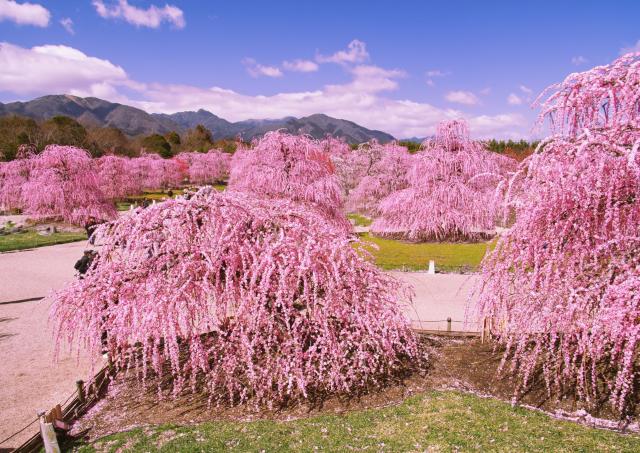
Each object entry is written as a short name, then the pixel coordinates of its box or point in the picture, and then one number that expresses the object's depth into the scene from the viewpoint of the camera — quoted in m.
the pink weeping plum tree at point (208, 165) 60.22
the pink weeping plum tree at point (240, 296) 6.93
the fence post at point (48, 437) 6.05
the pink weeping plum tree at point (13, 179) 31.52
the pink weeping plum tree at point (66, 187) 26.64
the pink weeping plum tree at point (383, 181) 31.00
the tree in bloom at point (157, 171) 51.00
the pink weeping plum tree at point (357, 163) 36.66
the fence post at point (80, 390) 7.44
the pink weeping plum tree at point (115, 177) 38.94
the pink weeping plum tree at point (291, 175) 16.81
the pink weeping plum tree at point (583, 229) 5.25
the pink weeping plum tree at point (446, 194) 22.86
